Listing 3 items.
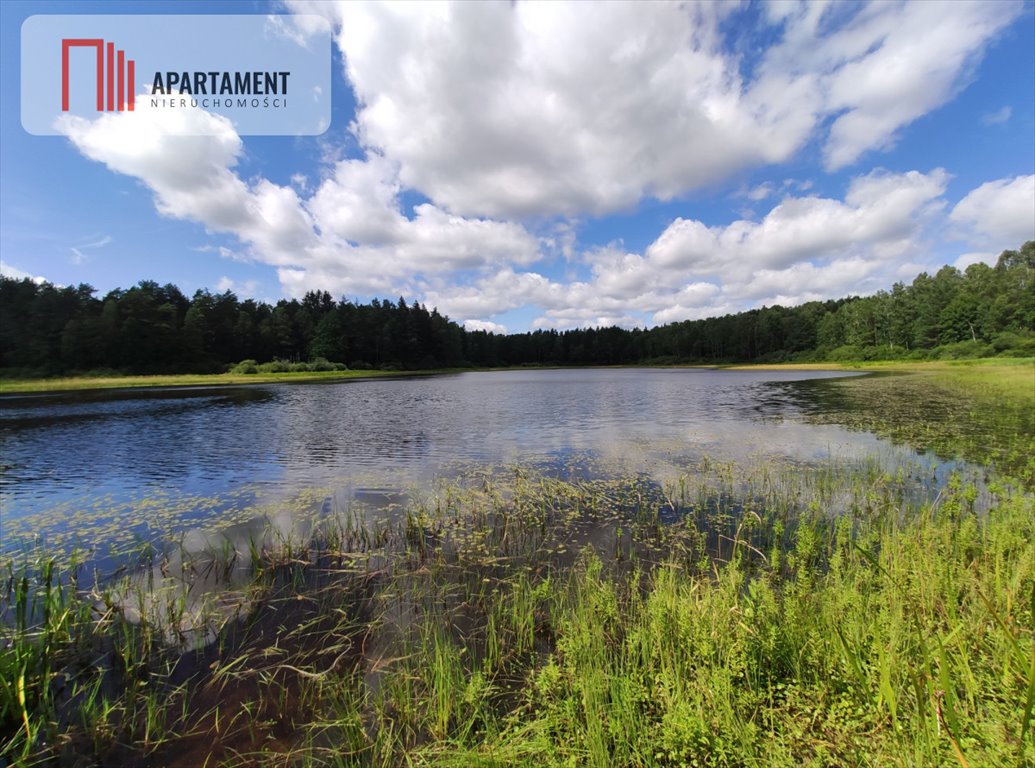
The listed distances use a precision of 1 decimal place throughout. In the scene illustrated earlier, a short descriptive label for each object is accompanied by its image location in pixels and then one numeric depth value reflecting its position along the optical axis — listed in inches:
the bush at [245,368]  3198.8
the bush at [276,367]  3276.1
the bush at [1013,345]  2615.7
